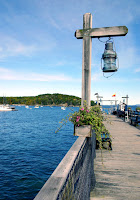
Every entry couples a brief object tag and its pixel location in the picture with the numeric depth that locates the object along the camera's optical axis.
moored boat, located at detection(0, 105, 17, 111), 111.68
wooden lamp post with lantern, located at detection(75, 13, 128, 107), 4.23
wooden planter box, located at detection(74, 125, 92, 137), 3.48
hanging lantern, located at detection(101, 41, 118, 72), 4.66
